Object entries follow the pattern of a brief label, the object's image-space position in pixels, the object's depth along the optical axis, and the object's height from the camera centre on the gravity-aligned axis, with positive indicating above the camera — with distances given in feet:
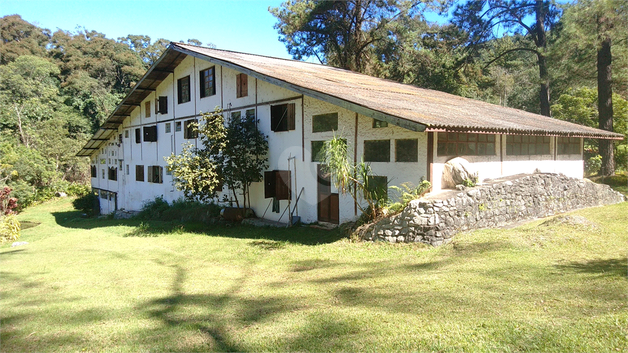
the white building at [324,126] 39.42 +4.84
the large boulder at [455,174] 38.52 -0.51
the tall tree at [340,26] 96.78 +34.46
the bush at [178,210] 59.88 -6.14
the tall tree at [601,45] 58.99 +18.77
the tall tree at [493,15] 87.80 +32.10
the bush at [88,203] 108.88 -8.07
